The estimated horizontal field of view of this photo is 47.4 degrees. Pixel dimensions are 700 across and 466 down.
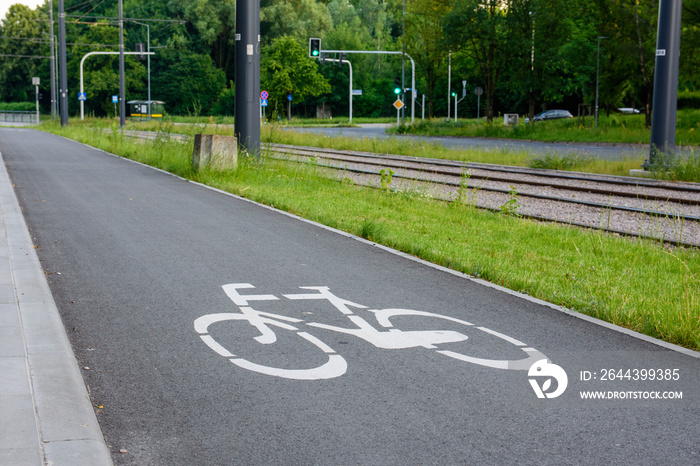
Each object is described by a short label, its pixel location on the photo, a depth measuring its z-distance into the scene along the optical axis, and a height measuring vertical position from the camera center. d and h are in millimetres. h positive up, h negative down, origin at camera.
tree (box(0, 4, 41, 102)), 104562 +9580
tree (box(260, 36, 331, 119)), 79938 +5722
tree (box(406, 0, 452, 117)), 54656 +7156
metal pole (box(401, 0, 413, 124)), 53500 +6341
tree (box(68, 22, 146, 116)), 88938 +6141
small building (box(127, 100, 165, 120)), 81719 +1750
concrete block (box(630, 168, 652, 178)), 18656 -914
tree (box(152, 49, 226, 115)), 93688 +5518
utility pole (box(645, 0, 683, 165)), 17703 +1364
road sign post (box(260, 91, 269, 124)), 60769 +2332
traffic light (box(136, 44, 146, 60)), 59247 +5867
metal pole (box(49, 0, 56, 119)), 56781 +2126
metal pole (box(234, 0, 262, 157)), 18141 +1205
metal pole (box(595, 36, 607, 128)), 41069 +3097
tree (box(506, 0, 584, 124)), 42062 +4878
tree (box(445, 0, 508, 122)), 45531 +5972
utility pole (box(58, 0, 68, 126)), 43397 +3072
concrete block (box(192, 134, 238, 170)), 16641 -513
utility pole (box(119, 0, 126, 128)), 45856 +2487
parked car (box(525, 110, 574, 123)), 66625 +1567
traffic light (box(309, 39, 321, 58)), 42919 +4400
